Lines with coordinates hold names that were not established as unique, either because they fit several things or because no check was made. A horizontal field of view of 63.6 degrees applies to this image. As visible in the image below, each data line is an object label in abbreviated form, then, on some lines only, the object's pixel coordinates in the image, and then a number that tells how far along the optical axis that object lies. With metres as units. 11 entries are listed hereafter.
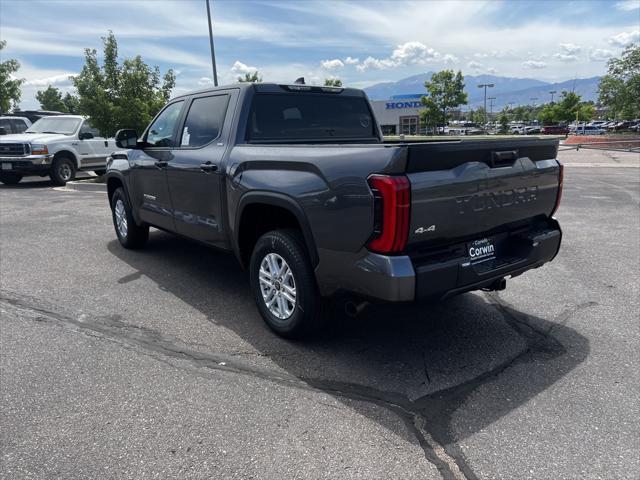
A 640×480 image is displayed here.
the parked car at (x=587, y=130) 56.22
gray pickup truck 2.97
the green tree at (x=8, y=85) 30.03
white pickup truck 14.16
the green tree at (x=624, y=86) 42.78
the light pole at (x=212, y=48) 20.53
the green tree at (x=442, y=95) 52.41
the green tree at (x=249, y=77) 26.63
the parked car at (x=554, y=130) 50.17
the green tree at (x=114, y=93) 14.82
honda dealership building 76.88
